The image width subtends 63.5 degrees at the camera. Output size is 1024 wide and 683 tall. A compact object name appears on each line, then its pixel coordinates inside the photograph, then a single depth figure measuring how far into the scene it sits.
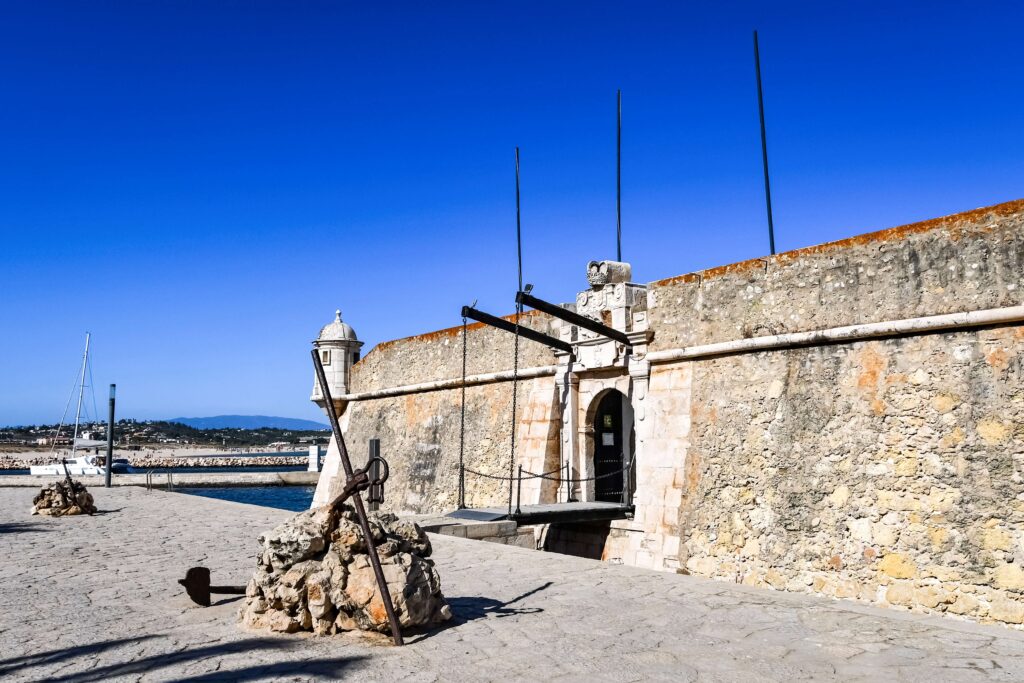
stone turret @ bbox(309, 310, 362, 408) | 20.25
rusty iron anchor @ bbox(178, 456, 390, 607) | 6.20
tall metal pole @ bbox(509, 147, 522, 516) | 14.28
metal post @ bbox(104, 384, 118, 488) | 20.73
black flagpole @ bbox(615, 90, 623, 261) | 14.54
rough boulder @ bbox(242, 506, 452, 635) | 5.43
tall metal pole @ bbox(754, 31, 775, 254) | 12.55
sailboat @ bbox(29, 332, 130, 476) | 39.59
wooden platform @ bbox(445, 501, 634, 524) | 11.24
